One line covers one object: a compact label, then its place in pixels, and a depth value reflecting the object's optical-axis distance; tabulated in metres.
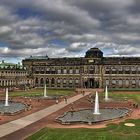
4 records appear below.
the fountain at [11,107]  31.83
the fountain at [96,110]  33.07
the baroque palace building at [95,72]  74.93
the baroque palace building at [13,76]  75.21
